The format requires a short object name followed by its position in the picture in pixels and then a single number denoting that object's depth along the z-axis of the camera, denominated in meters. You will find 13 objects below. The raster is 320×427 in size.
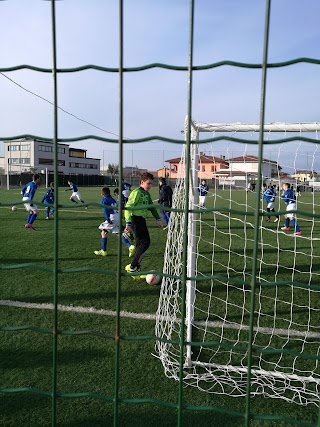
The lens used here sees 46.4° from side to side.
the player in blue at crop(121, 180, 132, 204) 14.86
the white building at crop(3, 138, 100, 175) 46.91
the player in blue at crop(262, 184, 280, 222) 13.33
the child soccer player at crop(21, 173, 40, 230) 11.27
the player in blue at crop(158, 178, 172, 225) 12.93
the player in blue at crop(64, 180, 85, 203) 16.77
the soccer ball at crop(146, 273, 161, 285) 5.78
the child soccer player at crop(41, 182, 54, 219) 13.56
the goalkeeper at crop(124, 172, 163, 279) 6.05
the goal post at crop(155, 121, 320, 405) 3.20
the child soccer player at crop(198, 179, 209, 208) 18.64
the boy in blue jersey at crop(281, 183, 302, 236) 11.95
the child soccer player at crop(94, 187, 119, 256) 8.08
